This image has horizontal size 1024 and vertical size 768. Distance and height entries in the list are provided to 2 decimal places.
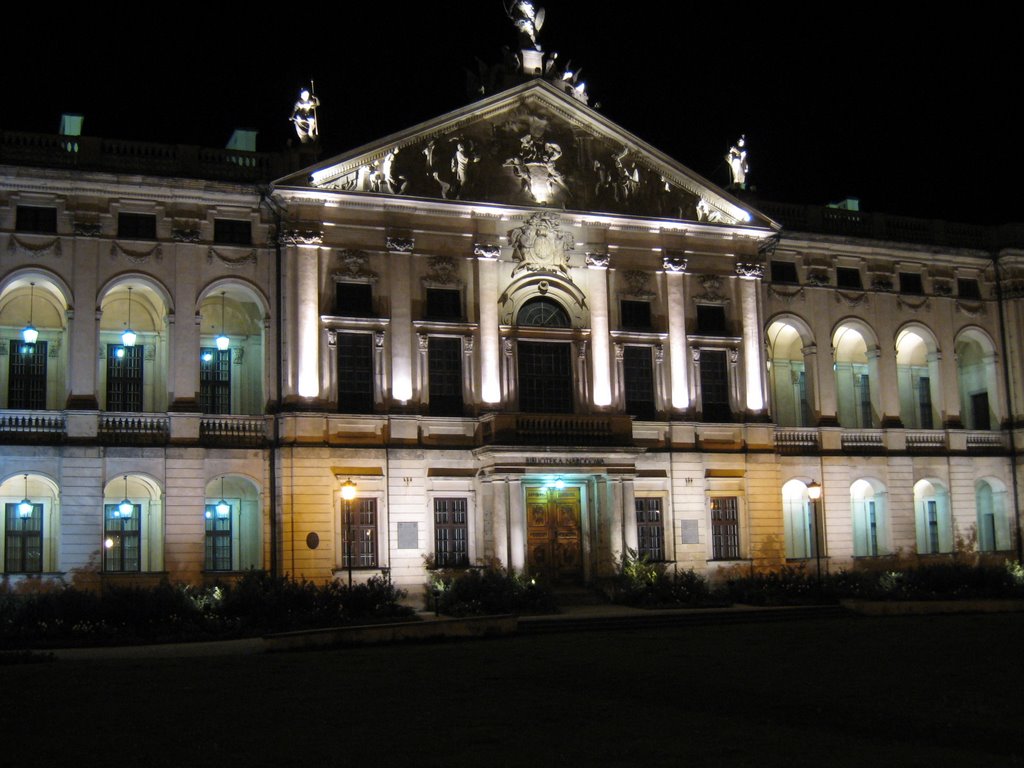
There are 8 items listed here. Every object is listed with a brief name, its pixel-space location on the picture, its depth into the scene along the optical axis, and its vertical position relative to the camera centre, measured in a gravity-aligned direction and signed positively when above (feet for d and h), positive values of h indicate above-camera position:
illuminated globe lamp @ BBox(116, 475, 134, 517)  126.11 +4.28
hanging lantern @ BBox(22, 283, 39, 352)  124.77 +22.49
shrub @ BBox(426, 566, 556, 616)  111.55 -5.32
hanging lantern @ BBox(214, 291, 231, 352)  130.52 +22.13
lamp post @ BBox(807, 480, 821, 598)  126.52 +2.67
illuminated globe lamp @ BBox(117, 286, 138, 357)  128.77 +22.55
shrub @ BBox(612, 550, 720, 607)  122.31 -5.48
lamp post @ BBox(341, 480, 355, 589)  106.83 +4.49
